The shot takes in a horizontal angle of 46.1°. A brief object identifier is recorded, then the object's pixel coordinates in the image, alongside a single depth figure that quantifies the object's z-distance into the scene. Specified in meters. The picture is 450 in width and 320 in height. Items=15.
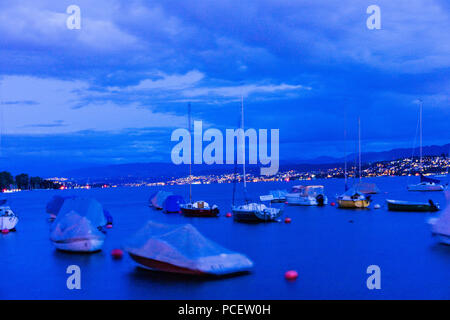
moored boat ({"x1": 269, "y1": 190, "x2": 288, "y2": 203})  88.76
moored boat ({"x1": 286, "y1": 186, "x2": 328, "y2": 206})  75.64
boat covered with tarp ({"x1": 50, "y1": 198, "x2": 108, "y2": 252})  29.27
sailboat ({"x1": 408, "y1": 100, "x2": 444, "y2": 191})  110.59
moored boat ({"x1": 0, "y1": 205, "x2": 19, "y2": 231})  46.69
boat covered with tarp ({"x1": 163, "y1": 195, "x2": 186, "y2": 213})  69.98
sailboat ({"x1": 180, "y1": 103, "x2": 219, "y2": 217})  60.41
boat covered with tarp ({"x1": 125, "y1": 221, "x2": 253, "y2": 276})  21.36
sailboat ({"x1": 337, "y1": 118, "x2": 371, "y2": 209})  67.94
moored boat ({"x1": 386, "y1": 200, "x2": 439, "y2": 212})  62.75
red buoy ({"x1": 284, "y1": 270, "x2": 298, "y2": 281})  23.64
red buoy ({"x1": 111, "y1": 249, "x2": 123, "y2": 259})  29.12
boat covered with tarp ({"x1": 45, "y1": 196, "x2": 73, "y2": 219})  54.78
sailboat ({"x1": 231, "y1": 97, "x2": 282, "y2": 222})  50.62
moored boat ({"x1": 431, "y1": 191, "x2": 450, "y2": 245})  29.82
